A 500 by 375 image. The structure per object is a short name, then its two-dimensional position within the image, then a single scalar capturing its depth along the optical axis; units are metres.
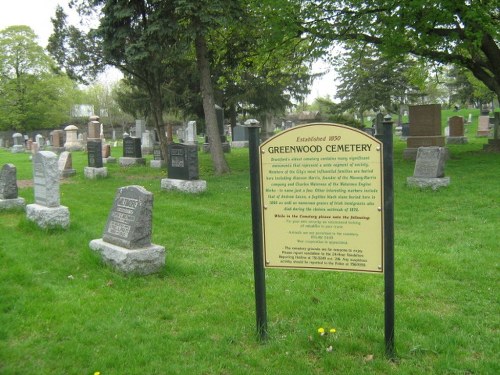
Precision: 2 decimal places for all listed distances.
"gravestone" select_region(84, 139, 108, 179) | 16.86
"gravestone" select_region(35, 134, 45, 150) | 35.25
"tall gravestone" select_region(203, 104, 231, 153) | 26.00
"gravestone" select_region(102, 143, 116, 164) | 22.75
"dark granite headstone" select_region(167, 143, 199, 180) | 12.46
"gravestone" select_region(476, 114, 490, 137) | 31.05
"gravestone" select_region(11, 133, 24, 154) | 35.09
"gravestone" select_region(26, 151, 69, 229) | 8.42
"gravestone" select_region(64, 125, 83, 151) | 34.12
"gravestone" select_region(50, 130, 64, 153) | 32.56
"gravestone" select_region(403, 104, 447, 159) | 18.14
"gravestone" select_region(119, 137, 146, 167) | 20.95
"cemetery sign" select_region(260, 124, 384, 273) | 3.61
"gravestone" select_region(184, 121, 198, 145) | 23.27
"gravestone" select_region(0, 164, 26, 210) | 10.11
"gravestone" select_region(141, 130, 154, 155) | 28.44
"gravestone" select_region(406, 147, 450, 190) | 11.80
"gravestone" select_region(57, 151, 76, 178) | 17.80
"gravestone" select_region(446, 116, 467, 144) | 25.61
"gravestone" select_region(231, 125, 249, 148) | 31.03
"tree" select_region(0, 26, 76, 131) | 49.12
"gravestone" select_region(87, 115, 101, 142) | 24.81
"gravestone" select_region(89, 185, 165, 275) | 5.94
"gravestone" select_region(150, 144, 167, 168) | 19.50
